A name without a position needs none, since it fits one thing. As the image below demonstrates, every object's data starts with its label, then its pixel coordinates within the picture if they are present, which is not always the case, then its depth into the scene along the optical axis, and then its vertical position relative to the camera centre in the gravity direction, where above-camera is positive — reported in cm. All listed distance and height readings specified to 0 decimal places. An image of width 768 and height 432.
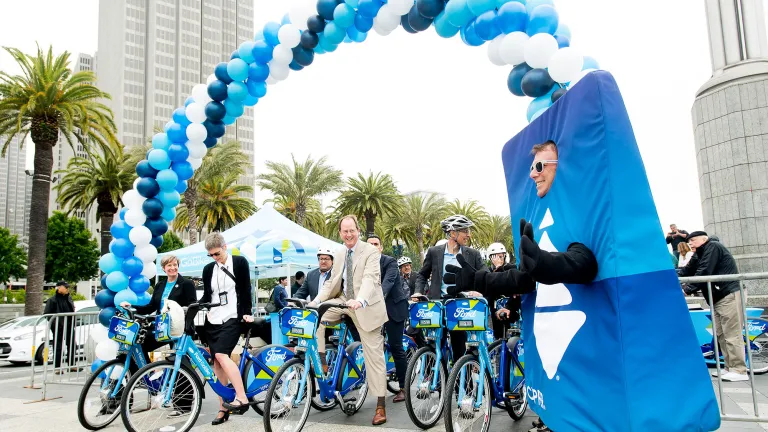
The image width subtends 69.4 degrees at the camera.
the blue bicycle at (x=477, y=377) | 455 -90
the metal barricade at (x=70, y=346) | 913 -102
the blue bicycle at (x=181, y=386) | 531 -102
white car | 1421 -129
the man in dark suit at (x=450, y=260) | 589 +17
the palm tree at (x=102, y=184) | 2805 +530
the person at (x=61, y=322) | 942 -60
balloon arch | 654 +277
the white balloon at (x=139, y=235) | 846 +76
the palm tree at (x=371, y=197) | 3675 +535
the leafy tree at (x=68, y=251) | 4700 +313
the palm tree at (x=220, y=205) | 3769 +539
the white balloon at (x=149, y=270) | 867 +23
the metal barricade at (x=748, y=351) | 466 -70
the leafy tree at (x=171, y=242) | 5855 +455
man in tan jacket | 570 -17
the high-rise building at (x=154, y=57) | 10569 +4490
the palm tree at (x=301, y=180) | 3484 +626
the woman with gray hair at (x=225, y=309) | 559 -28
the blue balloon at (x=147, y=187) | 867 +152
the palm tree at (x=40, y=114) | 1933 +632
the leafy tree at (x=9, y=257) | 4494 +273
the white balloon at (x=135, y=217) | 859 +106
